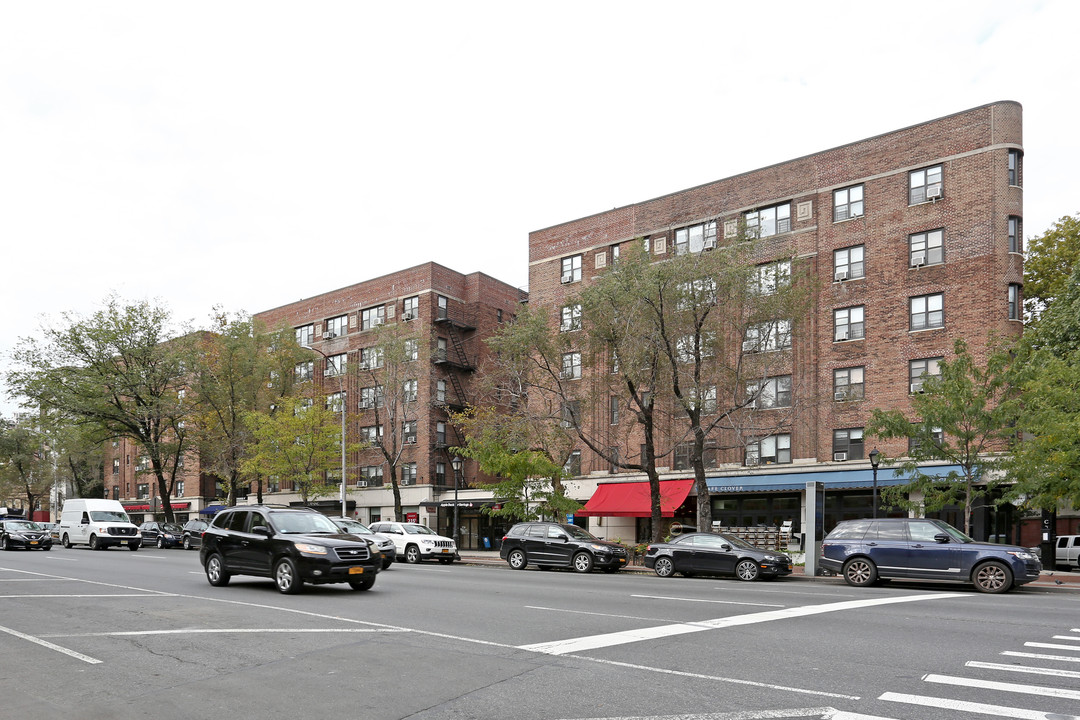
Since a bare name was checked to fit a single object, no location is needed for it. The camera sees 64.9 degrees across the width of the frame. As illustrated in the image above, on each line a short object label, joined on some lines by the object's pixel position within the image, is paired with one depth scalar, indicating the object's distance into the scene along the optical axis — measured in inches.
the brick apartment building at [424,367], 2047.2
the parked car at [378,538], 979.0
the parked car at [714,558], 923.4
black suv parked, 1060.5
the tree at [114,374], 1867.6
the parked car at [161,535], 1751.7
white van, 1514.5
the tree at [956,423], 1021.2
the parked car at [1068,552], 1195.9
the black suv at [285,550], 624.7
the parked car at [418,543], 1288.1
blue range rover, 743.1
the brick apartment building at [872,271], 1312.7
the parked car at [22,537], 1401.3
